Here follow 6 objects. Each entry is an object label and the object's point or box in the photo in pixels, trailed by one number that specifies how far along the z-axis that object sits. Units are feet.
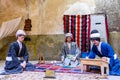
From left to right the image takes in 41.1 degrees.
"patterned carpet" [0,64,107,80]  10.10
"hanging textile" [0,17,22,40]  14.46
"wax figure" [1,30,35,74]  11.37
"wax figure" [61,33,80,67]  13.80
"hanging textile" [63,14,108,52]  15.18
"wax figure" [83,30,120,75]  10.97
